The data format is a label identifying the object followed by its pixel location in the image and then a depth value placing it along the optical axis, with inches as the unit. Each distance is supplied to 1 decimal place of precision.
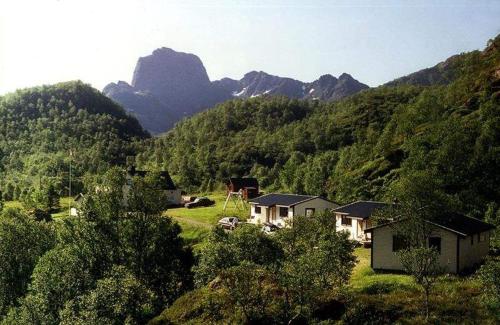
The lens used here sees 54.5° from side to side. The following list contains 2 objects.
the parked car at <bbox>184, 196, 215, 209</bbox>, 3179.6
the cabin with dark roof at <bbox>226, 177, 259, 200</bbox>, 3339.1
